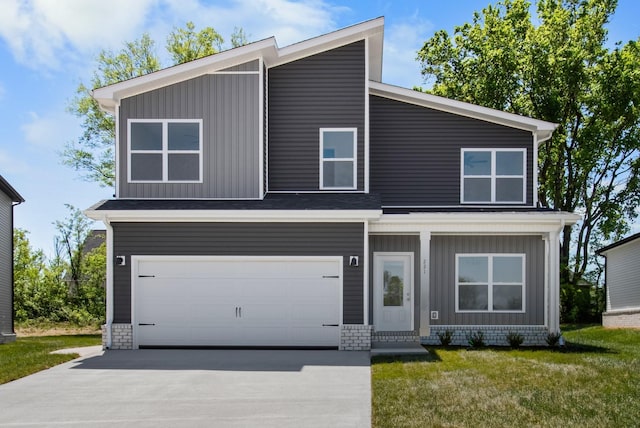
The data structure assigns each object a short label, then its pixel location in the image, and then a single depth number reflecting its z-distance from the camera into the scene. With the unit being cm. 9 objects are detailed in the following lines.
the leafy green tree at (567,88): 2962
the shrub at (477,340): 1709
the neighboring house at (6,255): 2338
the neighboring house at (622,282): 2481
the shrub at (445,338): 1730
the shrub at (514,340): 1694
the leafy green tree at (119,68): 3234
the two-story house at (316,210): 1639
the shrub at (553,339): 1708
